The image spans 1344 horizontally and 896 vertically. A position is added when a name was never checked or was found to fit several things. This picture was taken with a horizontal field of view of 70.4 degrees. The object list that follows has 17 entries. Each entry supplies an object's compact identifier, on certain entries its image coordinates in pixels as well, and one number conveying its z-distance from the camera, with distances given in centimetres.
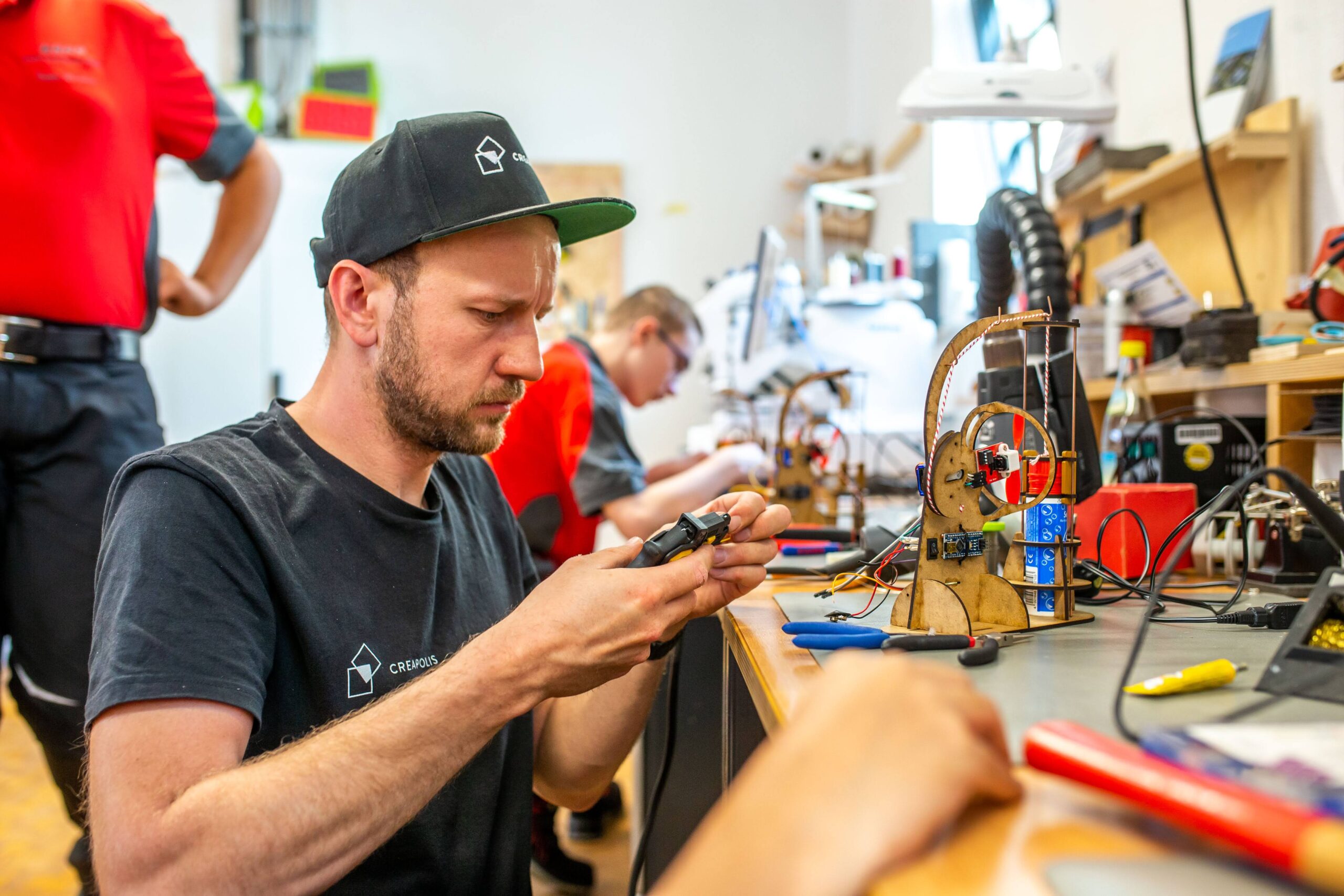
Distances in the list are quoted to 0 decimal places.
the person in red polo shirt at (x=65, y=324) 131
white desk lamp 165
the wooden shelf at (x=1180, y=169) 166
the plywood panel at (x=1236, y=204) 167
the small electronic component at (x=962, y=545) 83
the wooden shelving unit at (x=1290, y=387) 120
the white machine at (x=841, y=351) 266
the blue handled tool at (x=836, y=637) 76
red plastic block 115
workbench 34
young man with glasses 205
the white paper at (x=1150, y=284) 171
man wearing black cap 68
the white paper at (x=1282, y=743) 44
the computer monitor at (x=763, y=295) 261
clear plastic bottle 163
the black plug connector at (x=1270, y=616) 83
